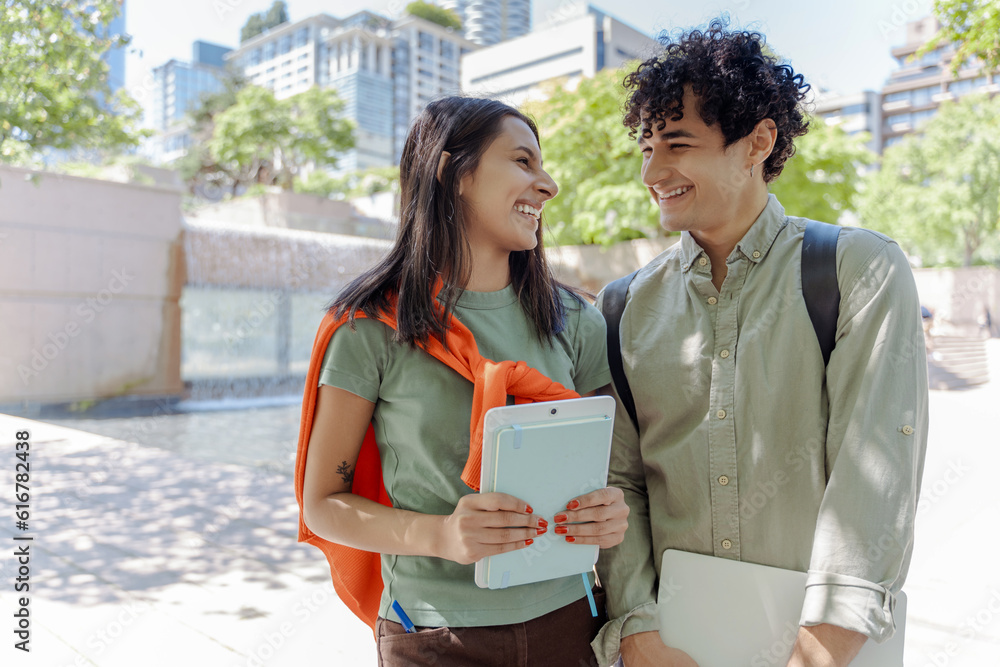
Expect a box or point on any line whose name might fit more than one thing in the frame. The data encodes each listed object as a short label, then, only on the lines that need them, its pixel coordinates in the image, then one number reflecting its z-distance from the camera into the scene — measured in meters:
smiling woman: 1.27
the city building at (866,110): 58.97
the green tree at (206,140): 31.27
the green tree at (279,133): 25.09
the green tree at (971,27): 5.00
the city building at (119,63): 99.94
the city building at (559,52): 56.66
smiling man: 1.27
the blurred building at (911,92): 54.78
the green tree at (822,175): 13.85
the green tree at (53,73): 6.98
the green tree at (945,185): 24.78
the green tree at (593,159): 14.53
